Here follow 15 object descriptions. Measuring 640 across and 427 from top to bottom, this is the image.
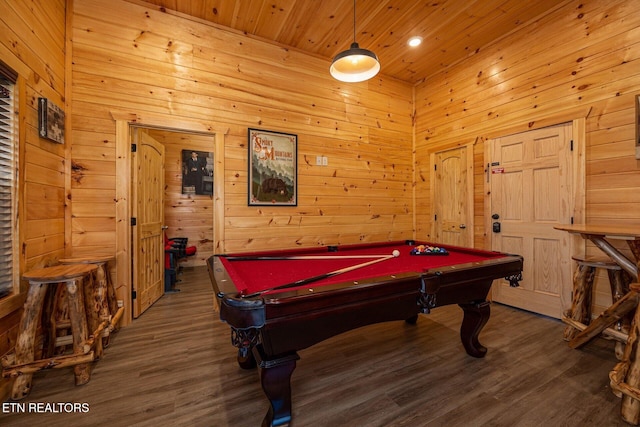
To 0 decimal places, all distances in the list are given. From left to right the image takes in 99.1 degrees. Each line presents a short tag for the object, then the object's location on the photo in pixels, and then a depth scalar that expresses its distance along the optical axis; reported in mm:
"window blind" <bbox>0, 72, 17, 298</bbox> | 1806
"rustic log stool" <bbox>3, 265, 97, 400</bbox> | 1700
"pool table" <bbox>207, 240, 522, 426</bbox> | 1176
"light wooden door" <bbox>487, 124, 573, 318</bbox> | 2879
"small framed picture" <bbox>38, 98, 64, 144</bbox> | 2146
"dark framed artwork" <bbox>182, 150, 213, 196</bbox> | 5562
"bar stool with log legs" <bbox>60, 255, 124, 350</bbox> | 2125
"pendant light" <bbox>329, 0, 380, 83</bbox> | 2289
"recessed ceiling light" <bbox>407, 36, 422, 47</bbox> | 3371
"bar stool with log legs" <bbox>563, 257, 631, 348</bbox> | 2197
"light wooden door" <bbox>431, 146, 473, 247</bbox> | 3766
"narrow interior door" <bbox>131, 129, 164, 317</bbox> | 2896
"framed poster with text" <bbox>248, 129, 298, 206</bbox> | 3332
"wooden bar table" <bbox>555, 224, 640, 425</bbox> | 1513
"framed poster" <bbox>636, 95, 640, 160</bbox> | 2354
